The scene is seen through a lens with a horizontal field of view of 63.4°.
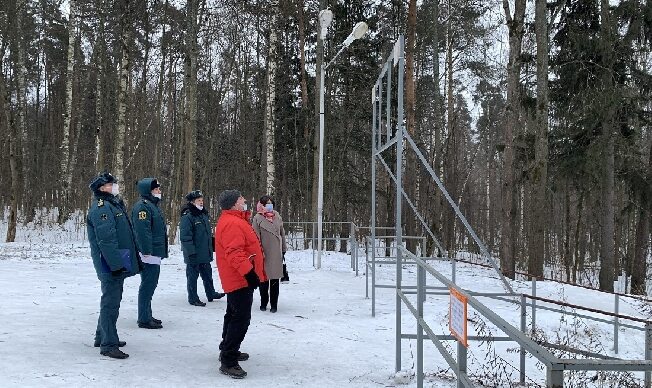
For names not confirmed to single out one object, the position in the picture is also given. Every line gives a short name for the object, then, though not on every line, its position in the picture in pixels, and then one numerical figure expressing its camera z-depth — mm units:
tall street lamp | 10680
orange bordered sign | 3041
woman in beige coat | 7801
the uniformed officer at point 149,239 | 6422
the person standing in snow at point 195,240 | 8086
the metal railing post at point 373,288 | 8004
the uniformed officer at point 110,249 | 5160
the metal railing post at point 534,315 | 8320
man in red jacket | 5129
